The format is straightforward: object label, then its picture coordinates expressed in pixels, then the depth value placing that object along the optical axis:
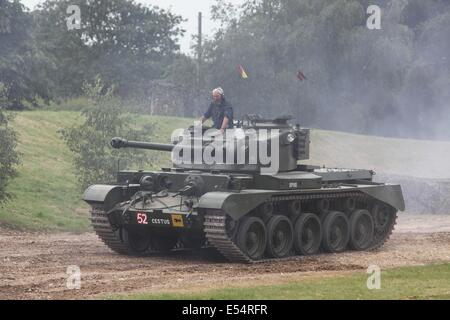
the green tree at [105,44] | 54.25
